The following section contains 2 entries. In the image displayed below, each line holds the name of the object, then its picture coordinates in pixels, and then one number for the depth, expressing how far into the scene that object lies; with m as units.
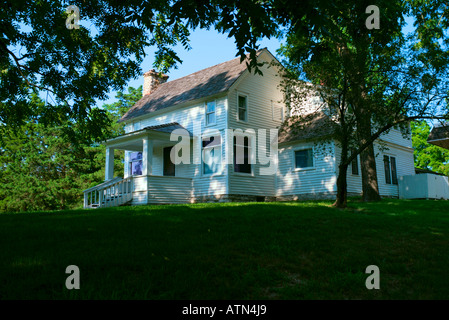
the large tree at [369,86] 11.05
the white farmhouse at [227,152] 17.70
